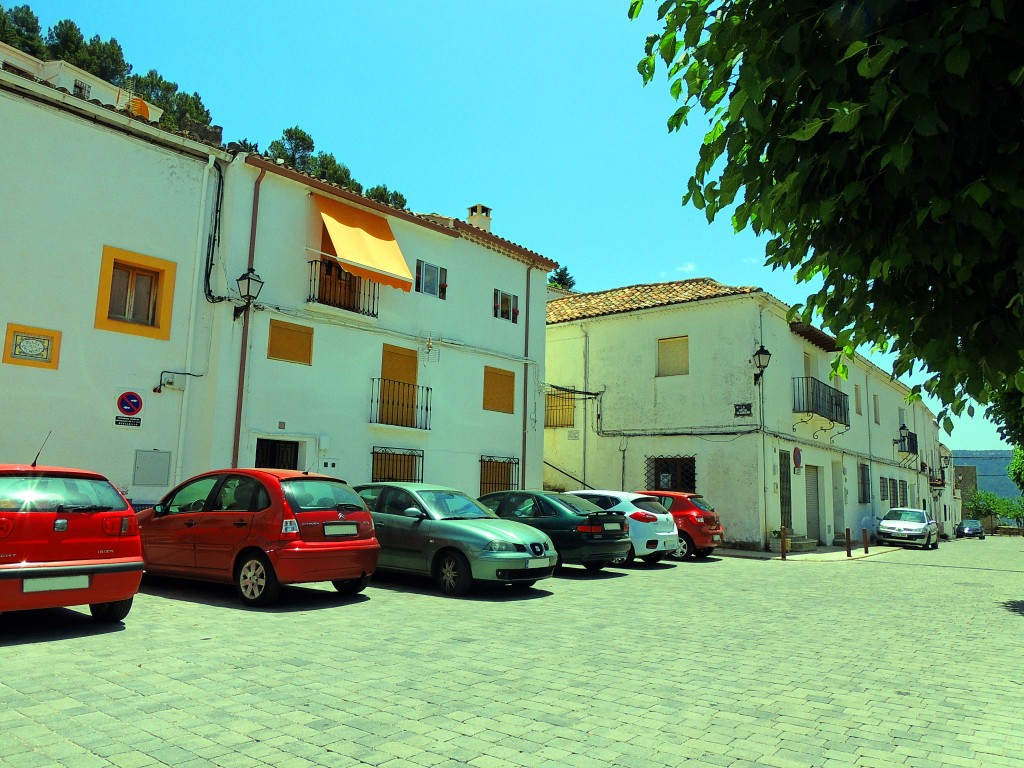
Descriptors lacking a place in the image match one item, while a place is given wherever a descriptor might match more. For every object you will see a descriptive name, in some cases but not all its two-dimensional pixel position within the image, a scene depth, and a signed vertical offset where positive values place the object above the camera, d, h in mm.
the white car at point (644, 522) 14719 -268
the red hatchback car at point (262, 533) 8539 -396
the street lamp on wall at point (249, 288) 14094 +3769
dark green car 12625 -277
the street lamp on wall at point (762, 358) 21698 +4212
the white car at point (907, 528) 27344 -464
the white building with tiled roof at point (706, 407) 22547 +3175
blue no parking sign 12906 +1385
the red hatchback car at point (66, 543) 6238 -417
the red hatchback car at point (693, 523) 17312 -315
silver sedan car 9953 -486
